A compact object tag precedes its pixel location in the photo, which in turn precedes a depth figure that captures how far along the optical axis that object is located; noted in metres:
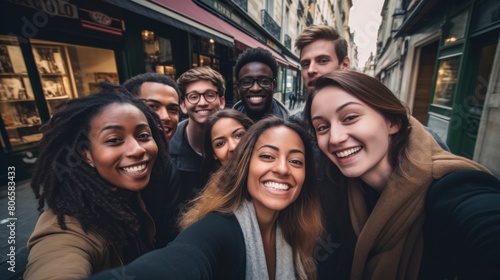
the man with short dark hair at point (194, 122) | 2.54
